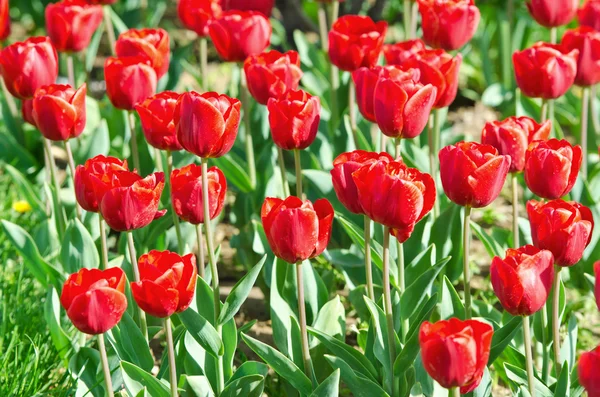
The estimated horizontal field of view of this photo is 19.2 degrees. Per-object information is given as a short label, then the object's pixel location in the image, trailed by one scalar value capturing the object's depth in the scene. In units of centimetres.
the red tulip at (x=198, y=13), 604
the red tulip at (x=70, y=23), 577
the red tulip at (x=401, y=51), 487
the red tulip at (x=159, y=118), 416
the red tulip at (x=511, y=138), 403
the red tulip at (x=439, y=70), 448
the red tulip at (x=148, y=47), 515
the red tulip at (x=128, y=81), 472
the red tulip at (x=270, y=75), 464
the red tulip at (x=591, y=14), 586
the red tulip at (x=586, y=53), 515
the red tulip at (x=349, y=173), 351
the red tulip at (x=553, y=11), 574
